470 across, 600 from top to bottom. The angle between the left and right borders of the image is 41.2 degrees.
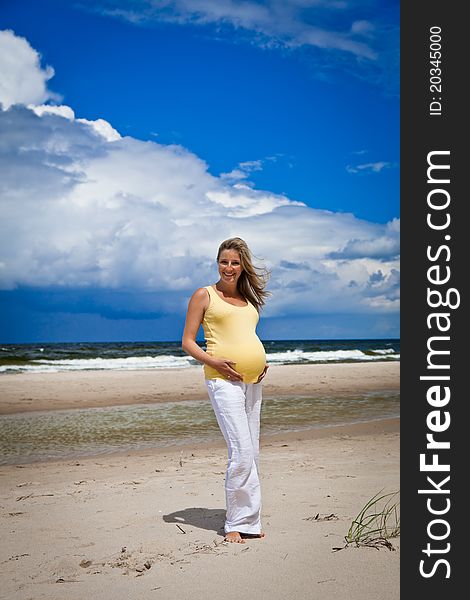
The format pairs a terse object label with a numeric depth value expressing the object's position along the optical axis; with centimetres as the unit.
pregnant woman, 464
